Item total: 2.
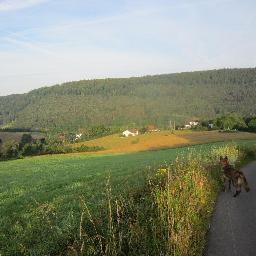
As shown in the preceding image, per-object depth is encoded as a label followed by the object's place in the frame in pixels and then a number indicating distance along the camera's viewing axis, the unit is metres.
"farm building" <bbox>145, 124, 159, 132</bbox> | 123.41
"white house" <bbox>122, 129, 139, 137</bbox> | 104.74
